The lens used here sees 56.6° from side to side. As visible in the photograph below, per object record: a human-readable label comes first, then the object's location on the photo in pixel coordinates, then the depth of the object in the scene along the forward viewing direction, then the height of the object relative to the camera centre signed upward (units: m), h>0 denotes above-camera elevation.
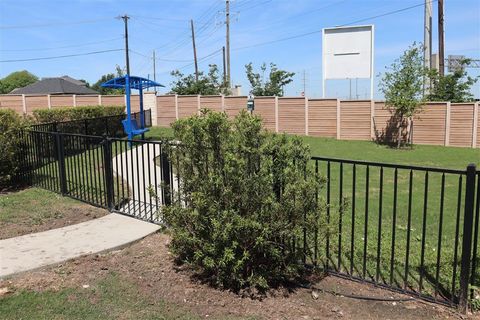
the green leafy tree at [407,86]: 19.06 +0.77
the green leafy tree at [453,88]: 22.25 +0.76
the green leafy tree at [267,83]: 34.94 +1.82
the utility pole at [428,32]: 22.78 +3.74
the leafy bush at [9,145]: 7.95 -0.62
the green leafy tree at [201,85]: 36.03 +1.83
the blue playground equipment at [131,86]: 15.31 +0.86
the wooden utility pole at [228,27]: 35.66 +6.70
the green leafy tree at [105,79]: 53.14 +4.94
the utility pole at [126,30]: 44.32 +7.91
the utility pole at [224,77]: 37.27 +2.53
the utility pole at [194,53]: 43.56 +5.74
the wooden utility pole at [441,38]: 24.09 +3.54
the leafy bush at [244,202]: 3.84 -0.83
